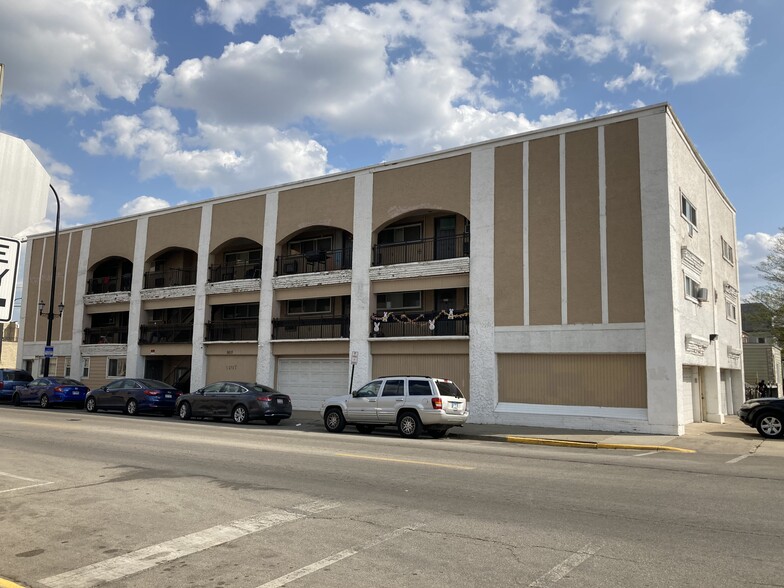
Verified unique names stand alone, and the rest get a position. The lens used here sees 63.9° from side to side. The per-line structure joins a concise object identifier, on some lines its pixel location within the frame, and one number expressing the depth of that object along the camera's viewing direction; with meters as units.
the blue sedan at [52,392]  28.19
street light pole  32.22
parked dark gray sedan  20.95
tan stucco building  20.06
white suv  17.28
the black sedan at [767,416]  18.30
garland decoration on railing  23.86
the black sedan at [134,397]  24.16
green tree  36.69
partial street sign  5.39
